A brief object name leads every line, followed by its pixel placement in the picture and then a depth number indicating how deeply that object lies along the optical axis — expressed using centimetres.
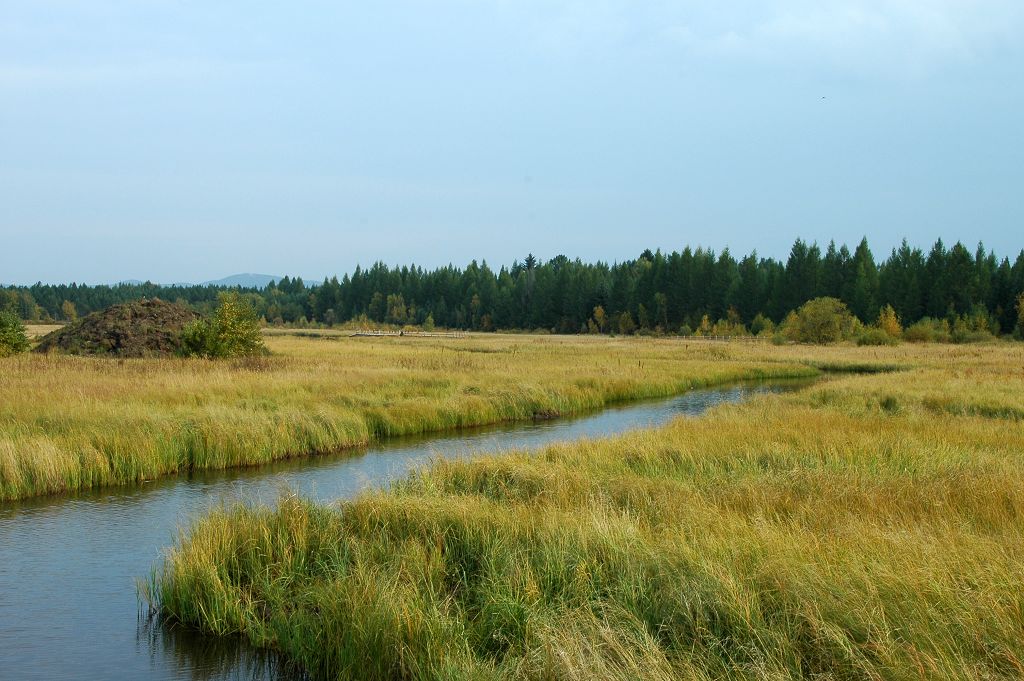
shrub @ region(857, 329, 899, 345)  6669
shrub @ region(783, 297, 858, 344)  6862
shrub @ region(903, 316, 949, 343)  7106
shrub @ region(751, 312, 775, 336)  8369
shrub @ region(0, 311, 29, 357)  3219
